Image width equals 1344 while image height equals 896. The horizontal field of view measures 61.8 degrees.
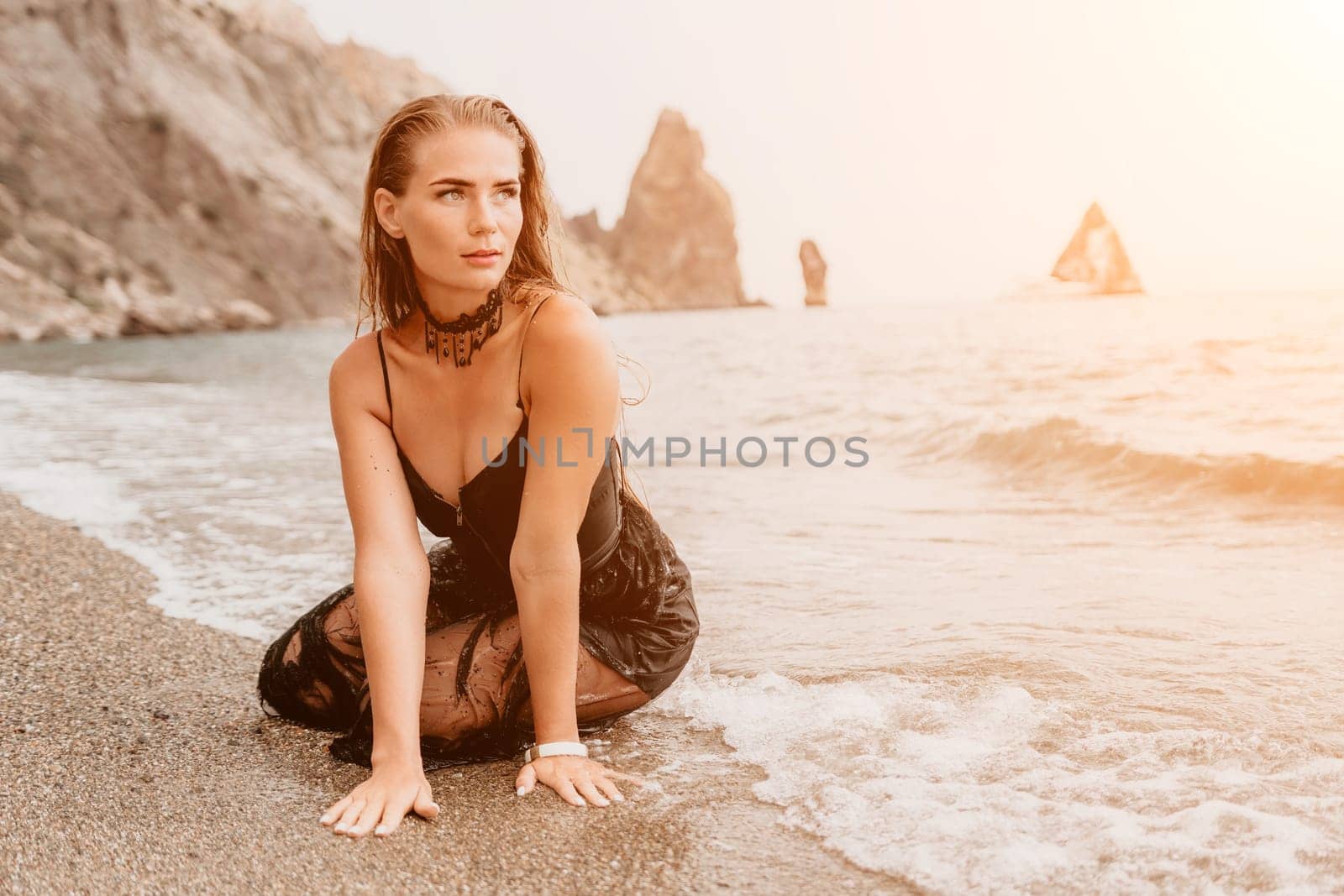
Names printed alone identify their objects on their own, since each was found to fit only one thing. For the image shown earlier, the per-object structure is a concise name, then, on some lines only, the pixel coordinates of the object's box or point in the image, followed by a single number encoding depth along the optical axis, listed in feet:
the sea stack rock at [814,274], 444.14
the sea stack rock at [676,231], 478.18
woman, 8.00
